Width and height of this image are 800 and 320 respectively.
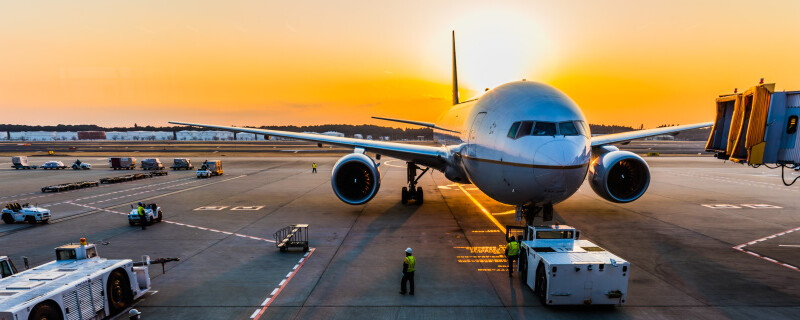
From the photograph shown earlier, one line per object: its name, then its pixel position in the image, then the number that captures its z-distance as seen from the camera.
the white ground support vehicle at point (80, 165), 45.53
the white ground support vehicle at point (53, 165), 45.62
